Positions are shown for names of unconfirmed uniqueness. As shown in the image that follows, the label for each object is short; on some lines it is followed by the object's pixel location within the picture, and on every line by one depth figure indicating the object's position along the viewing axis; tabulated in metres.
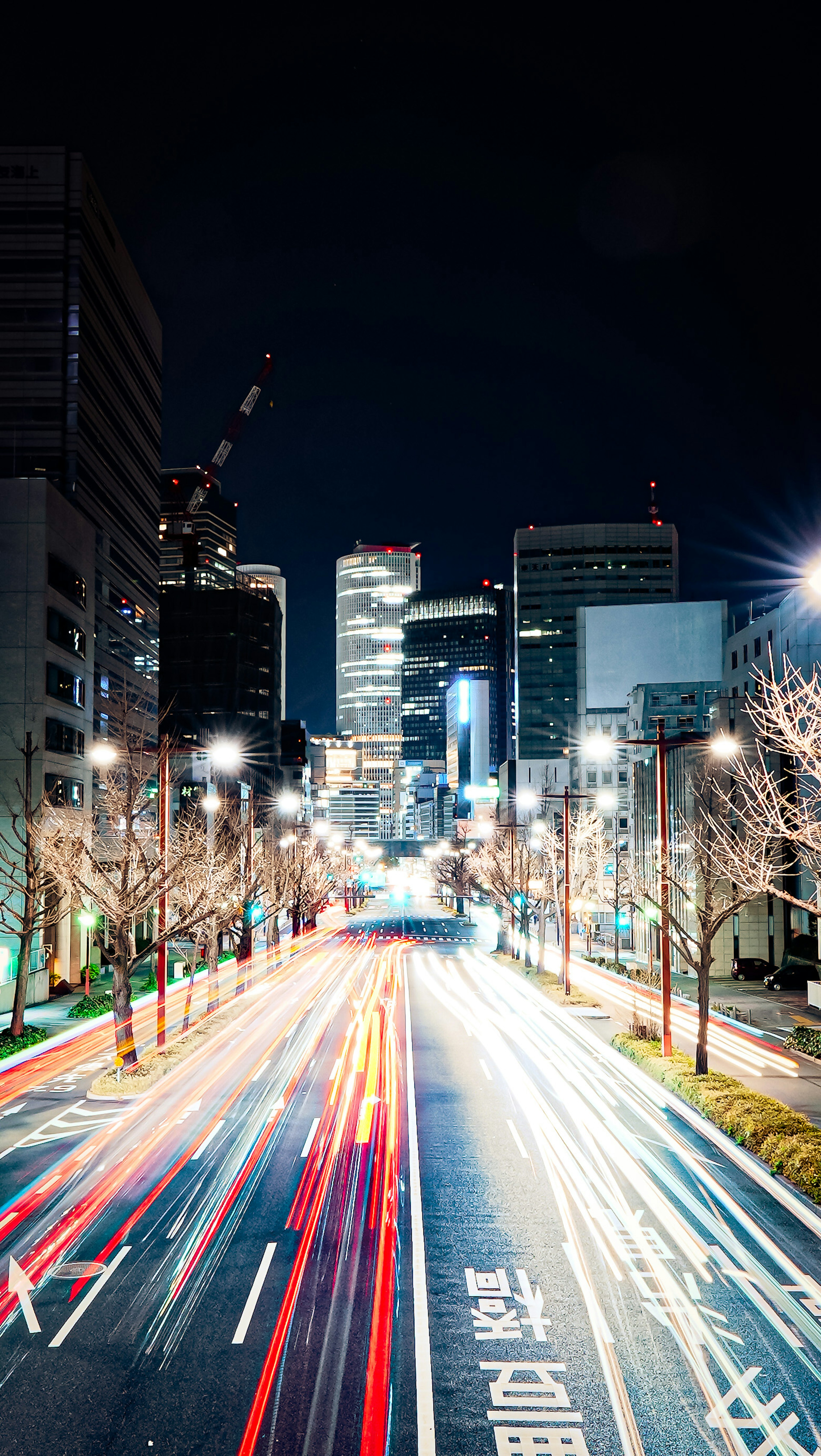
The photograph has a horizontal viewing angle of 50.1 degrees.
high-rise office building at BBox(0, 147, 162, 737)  90.50
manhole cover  12.16
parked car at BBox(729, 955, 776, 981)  50.97
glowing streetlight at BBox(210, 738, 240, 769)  27.34
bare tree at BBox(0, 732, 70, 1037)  29.11
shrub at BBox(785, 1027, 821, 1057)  27.59
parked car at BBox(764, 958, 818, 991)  46.19
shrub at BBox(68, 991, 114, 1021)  34.00
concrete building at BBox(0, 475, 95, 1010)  41.94
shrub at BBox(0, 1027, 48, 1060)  26.75
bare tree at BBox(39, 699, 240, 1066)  23.56
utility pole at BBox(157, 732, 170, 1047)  26.28
